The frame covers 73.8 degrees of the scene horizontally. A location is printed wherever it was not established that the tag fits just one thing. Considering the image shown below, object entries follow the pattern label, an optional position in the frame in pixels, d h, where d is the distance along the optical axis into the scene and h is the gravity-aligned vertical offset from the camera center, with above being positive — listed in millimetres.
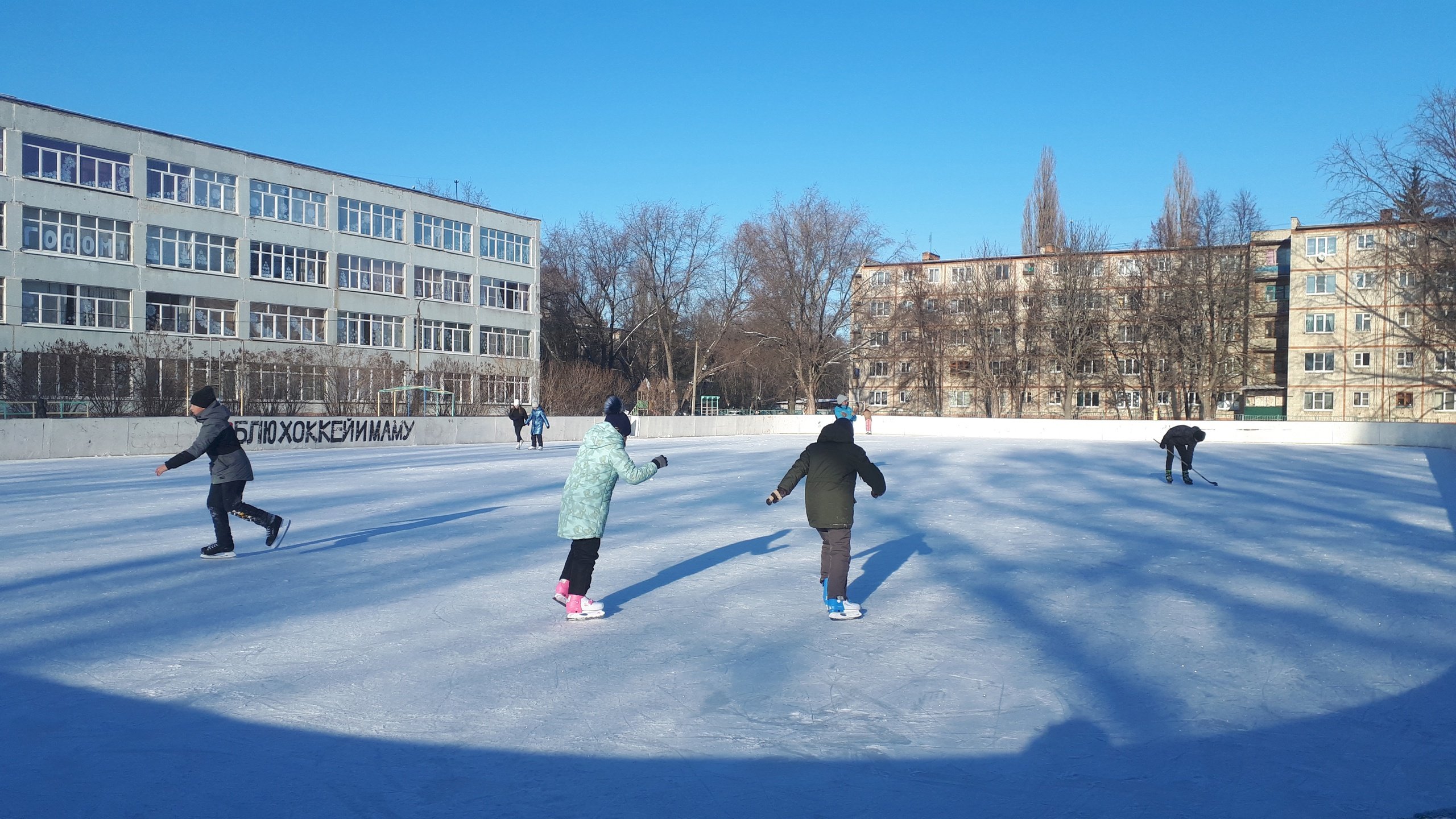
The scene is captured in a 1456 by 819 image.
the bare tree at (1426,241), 36531 +6424
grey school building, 37938 +6325
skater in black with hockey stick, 18953 -739
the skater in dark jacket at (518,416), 33344 -666
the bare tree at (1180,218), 64812 +12908
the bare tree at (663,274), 70312 +9092
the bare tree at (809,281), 66562 +8159
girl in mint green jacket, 7039 -740
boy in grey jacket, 9383 -696
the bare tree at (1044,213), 77000 +15108
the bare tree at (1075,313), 63406 +5869
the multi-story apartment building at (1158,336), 60594 +4390
